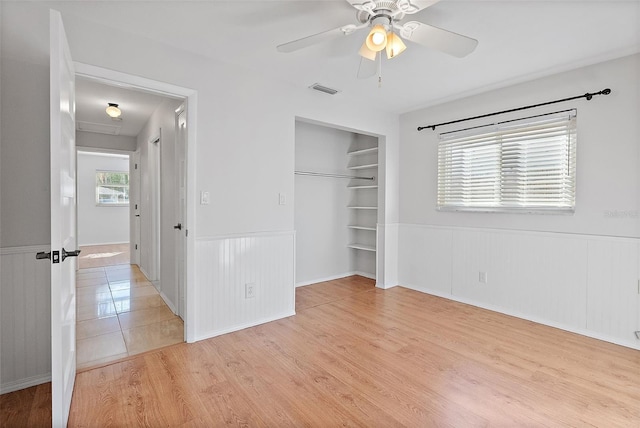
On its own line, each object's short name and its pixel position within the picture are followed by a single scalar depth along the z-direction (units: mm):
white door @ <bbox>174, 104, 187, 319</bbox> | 2904
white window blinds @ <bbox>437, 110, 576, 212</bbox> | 3066
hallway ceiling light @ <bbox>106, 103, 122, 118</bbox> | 3993
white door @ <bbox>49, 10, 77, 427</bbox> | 1534
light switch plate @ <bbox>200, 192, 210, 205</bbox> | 2777
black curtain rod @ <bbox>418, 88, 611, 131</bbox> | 2805
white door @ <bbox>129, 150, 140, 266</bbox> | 5773
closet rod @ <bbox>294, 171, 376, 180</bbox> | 4458
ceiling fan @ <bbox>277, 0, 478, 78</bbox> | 1840
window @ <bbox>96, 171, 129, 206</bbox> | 8562
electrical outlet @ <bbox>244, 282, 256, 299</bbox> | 3086
